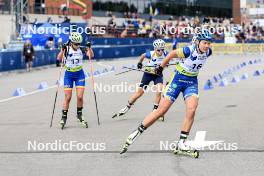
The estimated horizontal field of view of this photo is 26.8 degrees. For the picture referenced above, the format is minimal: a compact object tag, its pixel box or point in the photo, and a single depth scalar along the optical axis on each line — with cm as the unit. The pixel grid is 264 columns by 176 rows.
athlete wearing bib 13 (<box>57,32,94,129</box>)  1244
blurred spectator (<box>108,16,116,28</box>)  5031
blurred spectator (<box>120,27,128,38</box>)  5128
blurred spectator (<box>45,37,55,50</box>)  3854
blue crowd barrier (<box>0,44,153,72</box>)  3094
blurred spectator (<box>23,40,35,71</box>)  3195
